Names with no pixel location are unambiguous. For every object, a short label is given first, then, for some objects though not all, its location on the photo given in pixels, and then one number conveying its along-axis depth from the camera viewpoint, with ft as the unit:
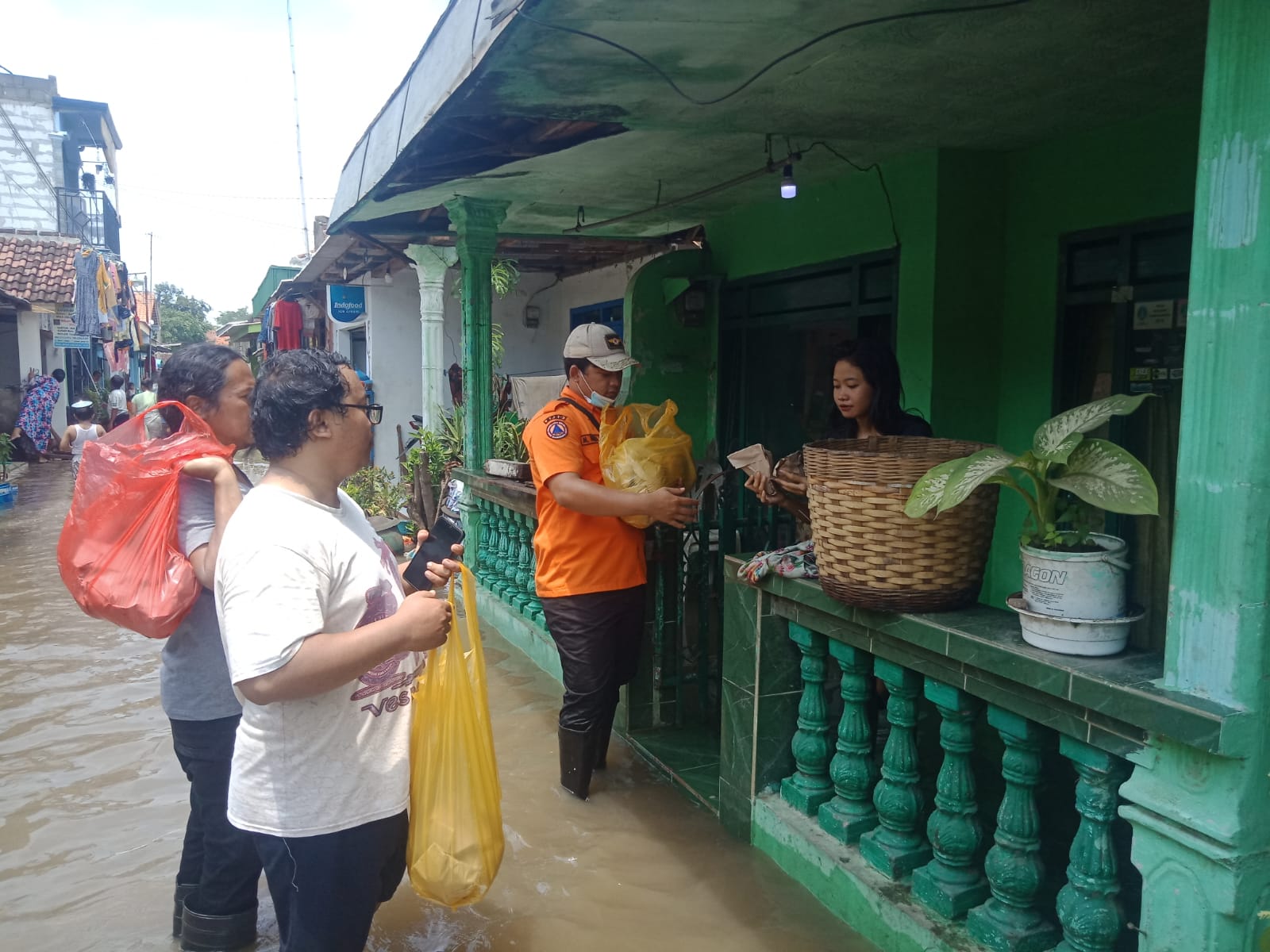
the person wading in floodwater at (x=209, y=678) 7.86
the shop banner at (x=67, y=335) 65.72
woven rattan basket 7.31
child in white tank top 38.70
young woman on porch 11.37
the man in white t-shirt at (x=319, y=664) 5.72
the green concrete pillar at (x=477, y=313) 20.36
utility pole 153.38
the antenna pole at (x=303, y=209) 77.30
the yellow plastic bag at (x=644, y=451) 11.11
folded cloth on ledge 9.40
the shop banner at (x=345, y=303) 39.86
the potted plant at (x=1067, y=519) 6.15
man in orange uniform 11.41
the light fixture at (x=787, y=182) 14.75
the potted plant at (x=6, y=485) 42.16
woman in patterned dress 61.87
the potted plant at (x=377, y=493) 34.19
